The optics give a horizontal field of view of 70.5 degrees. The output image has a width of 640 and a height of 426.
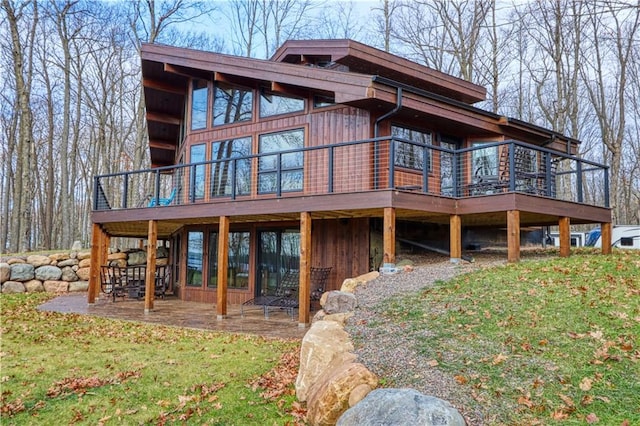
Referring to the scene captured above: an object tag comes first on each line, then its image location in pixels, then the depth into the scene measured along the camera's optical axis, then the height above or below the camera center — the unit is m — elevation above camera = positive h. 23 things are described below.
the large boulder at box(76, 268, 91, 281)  14.95 -1.04
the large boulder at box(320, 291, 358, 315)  6.16 -0.82
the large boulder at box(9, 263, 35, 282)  13.73 -0.92
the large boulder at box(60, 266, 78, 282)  14.73 -1.05
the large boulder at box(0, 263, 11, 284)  13.46 -0.90
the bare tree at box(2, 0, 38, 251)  15.50 +4.13
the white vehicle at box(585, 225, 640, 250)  15.67 +0.29
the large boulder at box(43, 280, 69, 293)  14.28 -1.42
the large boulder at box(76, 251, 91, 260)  14.95 -0.43
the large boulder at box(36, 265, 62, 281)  14.25 -0.99
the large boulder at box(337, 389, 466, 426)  3.08 -1.18
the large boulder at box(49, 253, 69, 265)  14.64 -0.49
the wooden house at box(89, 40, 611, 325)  8.61 +1.71
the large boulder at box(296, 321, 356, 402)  4.59 -1.15
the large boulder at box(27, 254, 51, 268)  14.23 -0.57
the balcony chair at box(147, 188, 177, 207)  12.16 +1.17
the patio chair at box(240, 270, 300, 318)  10.52 -0.99
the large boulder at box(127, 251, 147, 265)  15.92 -0.56
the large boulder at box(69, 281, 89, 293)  14.74 -1.44
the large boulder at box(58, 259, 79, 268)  14.79 -0.69
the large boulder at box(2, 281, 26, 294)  13.52 -1.36
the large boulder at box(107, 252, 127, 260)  15.60 -0.48
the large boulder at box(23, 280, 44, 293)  13.91 -1.37
